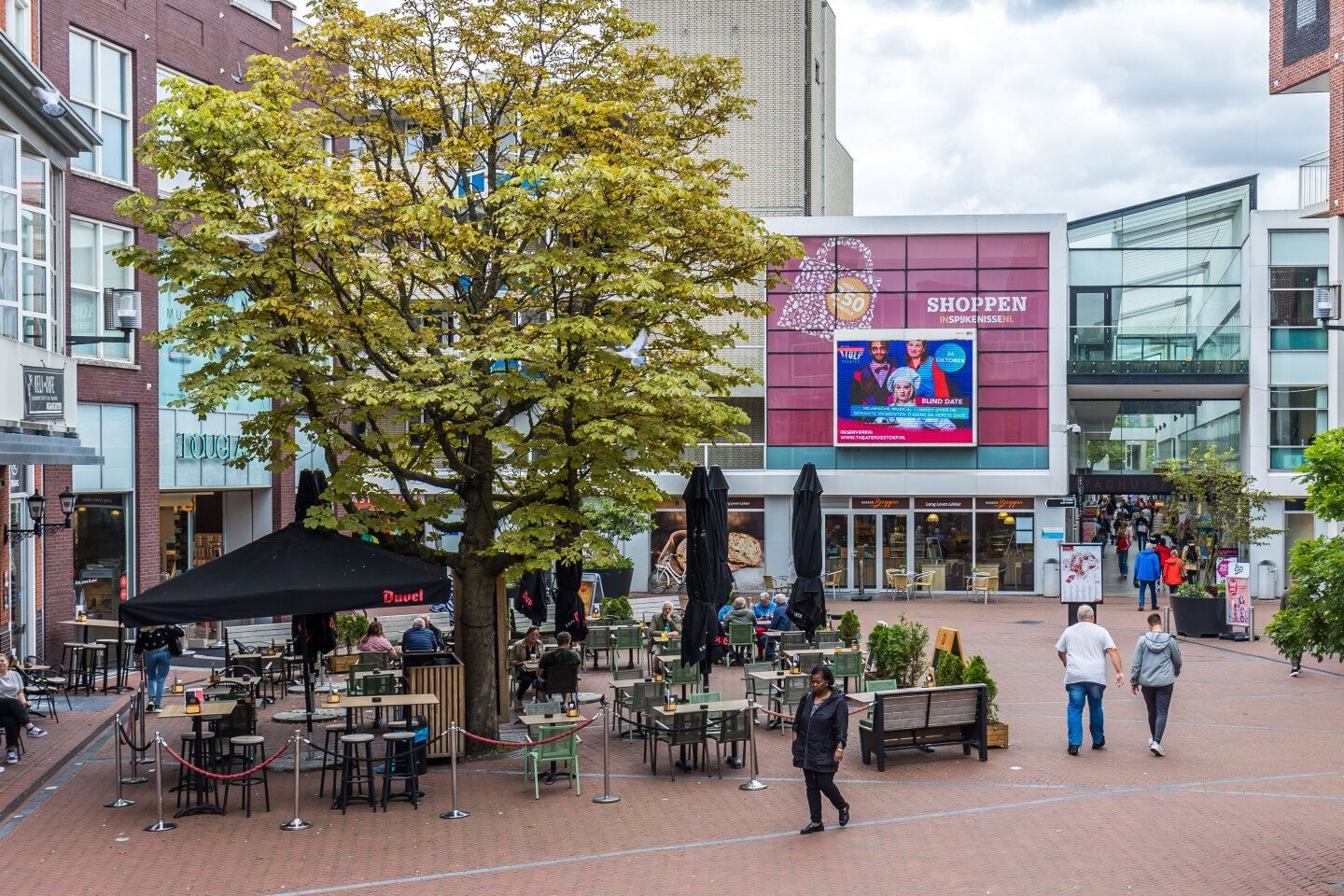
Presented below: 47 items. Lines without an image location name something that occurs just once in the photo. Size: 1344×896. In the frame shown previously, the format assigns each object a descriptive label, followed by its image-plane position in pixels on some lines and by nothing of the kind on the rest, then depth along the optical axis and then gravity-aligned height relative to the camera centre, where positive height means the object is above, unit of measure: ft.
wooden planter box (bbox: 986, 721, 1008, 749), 49.65 -10.87
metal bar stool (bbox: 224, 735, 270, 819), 42.81 -11.01
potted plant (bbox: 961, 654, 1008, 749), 49.65 -8.95
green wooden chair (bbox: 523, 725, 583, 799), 44.50 -10.51
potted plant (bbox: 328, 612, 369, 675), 74.49 -10.47
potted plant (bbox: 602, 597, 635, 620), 80.84 -10.00
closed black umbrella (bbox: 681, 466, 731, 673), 58.59 -5.78
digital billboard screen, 116.67 +5.39
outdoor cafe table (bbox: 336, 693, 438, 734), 45.19 -8.81
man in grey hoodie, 47.91 -8.29
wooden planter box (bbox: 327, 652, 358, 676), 69.36 -11.44
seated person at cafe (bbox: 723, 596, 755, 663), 72.13 -9.30
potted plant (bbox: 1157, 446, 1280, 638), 100.27 -4.29
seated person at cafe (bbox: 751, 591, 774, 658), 75.23 -9.69
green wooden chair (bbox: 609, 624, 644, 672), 71.41 -10.49
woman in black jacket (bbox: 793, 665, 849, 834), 37.63 -8.36
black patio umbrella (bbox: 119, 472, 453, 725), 43.65 -4.71
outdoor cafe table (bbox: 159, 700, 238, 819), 42.32 -10.54
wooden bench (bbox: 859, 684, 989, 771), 47.01 -9.90
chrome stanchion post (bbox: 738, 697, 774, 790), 44.52 -11.43
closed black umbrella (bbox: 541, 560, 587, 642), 66.13 -7.78
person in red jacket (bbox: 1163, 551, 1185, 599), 98.48 -9.40
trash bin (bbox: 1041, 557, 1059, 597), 116.47 -11.71
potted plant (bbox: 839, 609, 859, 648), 69.87 -9.65
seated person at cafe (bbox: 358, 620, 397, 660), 63.10 -9.47
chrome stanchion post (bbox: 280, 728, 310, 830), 40.53 -11.68
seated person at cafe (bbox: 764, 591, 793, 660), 74.18 -9.75
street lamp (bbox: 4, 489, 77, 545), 64.80 -3.61
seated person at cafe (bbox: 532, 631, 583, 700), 55.72 -9.07
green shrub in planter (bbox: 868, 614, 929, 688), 57.26 -9.08
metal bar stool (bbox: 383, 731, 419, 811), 43.21 -10.57
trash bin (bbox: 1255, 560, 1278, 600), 111.45 -11.42
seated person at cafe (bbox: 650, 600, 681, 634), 74.18 -9.99
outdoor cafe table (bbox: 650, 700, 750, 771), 45.88 -9.31
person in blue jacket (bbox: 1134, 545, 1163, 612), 99.19 -9.25
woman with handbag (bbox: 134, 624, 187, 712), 58.29 -9.33
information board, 88.38 -8.44
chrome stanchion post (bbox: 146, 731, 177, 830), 40.29 -10.38
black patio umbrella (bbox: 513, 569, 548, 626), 69.31 -7.94
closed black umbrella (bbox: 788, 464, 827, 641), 71.10 -6.87
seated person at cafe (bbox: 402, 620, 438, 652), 59.26 -8.76
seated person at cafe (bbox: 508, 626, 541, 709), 61.87 -10.16
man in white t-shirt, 47.70 -7.78
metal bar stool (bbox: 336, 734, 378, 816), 42.55 -10.62
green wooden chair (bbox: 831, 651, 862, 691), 60.39 -10.02
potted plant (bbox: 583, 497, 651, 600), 104.32 -6.80
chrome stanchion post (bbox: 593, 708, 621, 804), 43.42 -11.08
